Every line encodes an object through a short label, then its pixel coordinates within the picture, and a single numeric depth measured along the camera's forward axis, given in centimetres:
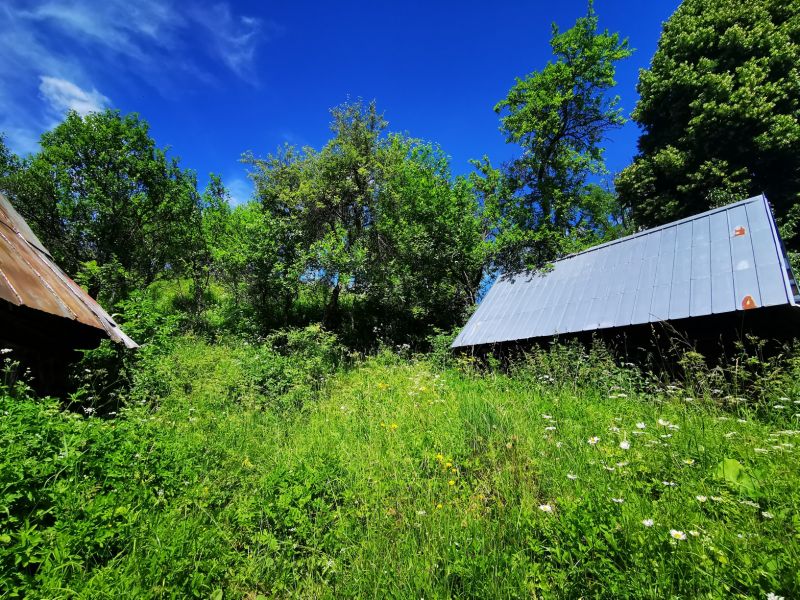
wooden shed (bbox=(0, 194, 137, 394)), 280
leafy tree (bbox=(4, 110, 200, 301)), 1498
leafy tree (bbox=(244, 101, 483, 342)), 1490
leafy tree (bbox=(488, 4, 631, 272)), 1524
